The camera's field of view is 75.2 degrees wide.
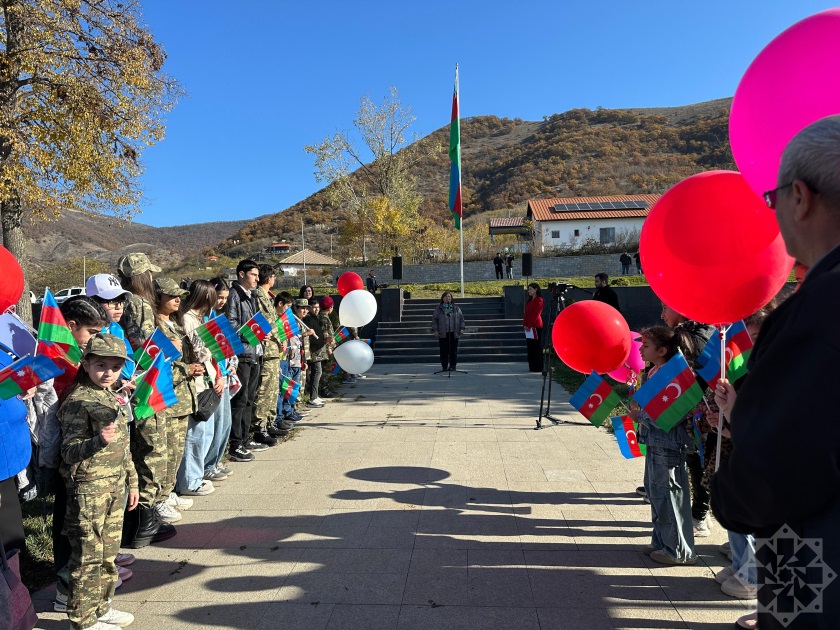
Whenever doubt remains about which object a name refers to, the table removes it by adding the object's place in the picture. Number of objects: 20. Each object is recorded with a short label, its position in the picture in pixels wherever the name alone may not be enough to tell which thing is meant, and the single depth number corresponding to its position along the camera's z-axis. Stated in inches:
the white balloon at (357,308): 321.7
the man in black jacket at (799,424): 41.7
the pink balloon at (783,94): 83.0
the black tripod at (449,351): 481.4
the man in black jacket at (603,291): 393.7
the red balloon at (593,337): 173.0
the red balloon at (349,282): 446.6
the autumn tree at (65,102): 416.5
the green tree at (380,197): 1493.6
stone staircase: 580.1
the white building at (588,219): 1753.2
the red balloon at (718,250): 100.5
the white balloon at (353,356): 303.3
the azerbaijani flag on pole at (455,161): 628.1
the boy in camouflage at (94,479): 102.7
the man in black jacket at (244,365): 227.9
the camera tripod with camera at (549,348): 281.1
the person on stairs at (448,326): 469.7
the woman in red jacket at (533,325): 480.4
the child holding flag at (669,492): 129.2
